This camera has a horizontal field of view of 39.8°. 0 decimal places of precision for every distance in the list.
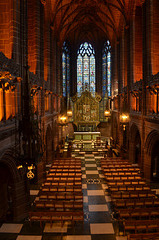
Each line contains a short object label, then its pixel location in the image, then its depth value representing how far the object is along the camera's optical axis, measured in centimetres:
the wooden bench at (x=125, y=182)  1268
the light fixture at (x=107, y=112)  2875
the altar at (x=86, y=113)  3312
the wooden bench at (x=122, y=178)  1345
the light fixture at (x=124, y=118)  1724
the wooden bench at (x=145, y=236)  744
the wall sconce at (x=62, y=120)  2086
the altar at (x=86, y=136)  3048
